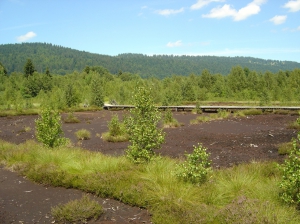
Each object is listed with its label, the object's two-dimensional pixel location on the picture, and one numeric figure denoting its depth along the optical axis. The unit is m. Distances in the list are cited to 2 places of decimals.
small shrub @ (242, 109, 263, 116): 28.91
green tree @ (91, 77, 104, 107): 43.16
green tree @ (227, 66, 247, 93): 68.12
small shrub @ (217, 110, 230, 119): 26.79
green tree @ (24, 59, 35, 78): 77.62
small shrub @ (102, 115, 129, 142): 16.76
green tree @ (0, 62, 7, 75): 80.28
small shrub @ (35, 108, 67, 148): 11.16
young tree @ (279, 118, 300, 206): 4.95
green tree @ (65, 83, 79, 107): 41.38
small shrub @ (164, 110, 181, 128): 21.71
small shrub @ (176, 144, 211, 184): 6.56
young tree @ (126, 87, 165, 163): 8.29
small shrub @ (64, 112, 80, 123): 25.58
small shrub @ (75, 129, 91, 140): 16.94
